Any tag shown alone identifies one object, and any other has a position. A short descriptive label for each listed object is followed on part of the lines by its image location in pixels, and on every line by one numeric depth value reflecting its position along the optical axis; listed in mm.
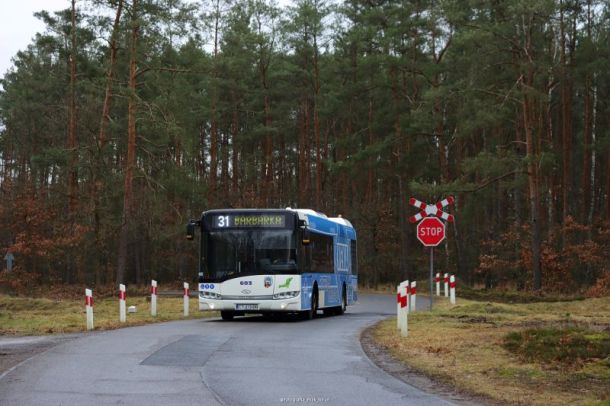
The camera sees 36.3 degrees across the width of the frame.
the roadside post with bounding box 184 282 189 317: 28125
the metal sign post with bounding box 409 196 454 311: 24984
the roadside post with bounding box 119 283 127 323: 23625
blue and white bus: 23688
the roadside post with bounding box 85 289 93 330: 21247
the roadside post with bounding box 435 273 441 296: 39812
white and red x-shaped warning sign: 25300
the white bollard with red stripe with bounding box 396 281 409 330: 18547
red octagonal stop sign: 24969
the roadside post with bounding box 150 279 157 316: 26542
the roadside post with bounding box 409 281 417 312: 23875
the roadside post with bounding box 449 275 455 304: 29994
